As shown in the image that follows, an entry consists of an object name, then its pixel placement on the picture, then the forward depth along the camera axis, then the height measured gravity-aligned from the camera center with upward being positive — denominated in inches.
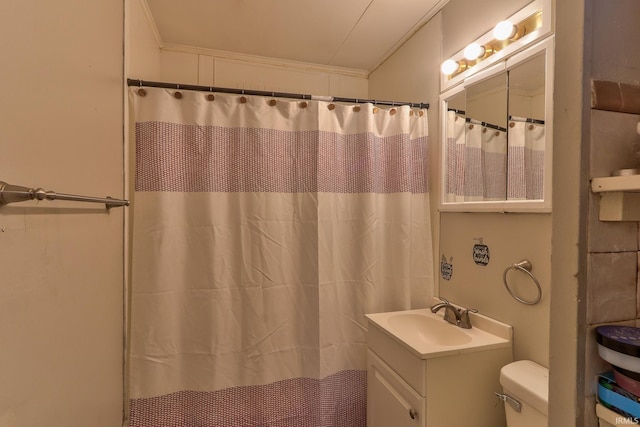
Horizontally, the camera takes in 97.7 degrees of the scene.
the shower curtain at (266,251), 56.3 -8.8
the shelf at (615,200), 18.6 +1.0
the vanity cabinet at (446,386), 43.5 -28.1
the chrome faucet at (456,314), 54.6 -20.4
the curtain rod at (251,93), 55.5 +26.1
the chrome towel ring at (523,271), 43.9 -10.1
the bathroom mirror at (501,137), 44.1 +14.2
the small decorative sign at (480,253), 53.4 -7.8
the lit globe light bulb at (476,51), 53.1 +31.3
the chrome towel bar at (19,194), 21.7 +1.3
